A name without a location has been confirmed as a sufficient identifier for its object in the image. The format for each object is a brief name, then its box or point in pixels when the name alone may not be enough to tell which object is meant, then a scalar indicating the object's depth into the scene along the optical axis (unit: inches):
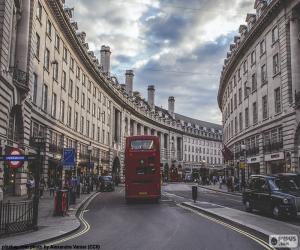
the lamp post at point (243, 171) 1506.6
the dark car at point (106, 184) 1692.9
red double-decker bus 1019.3
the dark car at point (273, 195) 653.9
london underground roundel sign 504.2
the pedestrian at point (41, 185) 1157.4
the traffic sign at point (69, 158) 782.5
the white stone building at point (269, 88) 1365.7
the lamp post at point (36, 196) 517.0
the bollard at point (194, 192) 1002.1
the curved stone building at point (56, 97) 1086.4
